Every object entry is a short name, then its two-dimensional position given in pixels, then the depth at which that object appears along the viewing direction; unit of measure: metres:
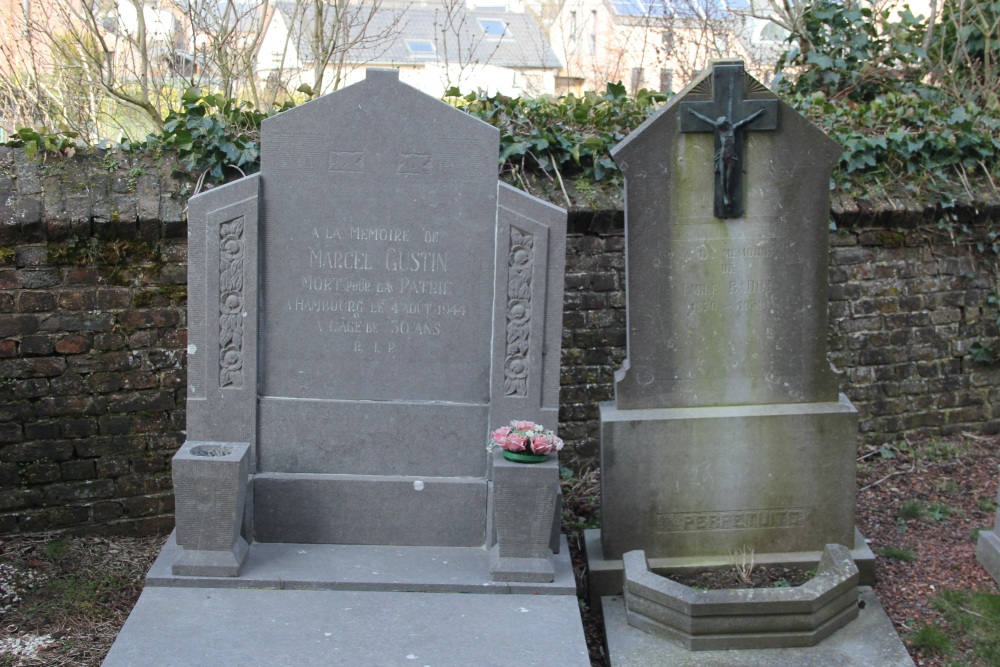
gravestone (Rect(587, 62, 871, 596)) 5.05
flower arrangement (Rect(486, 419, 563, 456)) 4.66
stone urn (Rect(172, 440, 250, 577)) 4.58
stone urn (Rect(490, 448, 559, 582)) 4.62
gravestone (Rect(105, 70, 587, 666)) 4.70
